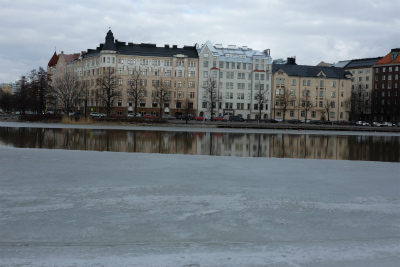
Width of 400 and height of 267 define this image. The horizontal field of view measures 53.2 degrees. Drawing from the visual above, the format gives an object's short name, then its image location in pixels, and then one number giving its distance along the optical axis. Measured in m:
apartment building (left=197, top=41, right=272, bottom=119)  108.00
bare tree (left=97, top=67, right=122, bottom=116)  82.62
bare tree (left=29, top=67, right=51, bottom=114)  76.81
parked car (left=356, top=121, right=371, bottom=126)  99.25
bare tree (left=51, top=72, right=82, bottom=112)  84.69
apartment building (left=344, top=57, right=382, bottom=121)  114.29
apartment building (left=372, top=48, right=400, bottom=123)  116.69
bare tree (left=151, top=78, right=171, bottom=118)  98.12
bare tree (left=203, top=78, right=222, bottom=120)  100.01
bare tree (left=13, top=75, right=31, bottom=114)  88.11
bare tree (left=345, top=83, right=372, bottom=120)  113.31
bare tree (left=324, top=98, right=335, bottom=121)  110.75
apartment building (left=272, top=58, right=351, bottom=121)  111.69
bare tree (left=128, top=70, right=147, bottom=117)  99.62
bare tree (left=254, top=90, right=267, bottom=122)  102.69
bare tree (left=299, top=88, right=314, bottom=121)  108.44
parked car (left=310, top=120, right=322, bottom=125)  95.56
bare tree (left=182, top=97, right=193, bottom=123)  105.96
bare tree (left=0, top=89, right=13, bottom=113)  133.73
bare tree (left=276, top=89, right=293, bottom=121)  104.17
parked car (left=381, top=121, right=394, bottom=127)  101.16
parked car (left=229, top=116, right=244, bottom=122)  93.53
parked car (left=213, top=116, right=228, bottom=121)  90.68
